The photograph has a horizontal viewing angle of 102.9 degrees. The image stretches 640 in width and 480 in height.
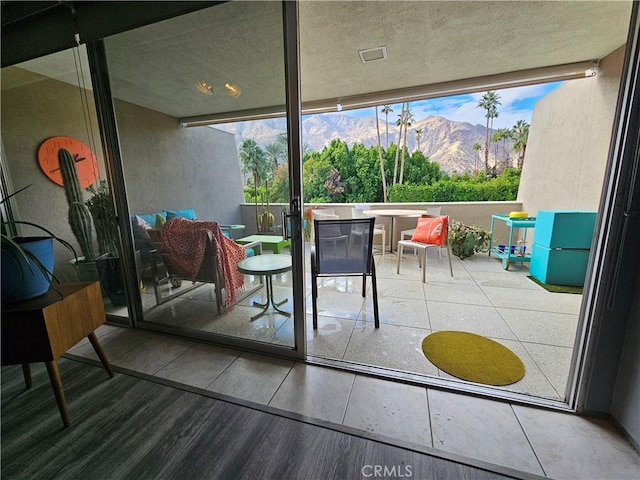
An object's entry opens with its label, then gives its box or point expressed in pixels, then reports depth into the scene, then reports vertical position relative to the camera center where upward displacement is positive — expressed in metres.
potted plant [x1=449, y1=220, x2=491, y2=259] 4.17 -0.80
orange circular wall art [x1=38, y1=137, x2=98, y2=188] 2.16 +0.33
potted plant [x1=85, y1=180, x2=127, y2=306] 2.17 -0.40
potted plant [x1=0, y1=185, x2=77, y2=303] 1.24 -0.35
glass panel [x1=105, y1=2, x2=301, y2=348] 1.64 +0.18
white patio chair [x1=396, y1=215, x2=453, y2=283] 3.23 -0.67
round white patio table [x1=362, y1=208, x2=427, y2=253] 3.98 -0.34
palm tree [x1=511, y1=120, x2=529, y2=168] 9.26 +2.00
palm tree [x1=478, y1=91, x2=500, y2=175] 10.27 +3.46
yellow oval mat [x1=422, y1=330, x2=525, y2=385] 1.63 -1.17
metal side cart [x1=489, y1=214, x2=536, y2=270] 3.57 -0.89
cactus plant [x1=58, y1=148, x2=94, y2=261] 2.28 -0.04
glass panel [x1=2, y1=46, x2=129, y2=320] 2.10 +0.27
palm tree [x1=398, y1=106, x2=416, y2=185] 9.26 +2.64
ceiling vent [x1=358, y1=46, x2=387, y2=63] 2.57 +1.41
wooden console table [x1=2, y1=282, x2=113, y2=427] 1.24 -0.66
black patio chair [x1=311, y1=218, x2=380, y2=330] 2.12 -0.49
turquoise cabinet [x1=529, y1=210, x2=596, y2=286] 2.85 -0.64
